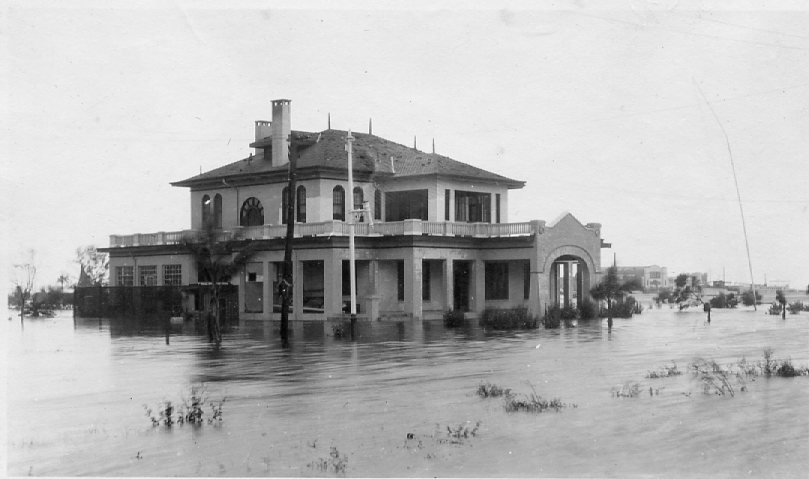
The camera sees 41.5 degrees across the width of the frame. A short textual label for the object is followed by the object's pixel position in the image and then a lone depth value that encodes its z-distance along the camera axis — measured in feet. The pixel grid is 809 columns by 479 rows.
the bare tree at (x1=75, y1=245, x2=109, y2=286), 279.69
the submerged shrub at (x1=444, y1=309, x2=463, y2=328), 155.63
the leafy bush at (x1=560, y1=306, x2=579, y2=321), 175.94
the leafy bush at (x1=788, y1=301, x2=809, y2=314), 235.81
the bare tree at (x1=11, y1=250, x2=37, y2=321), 219.78
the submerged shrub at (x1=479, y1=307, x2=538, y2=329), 153.38
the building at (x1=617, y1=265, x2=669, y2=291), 576.40
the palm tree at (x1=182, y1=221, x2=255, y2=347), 116.98
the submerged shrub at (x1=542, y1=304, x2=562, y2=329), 156.25
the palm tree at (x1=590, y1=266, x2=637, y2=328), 171.42
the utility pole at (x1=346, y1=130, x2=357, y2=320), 131.12
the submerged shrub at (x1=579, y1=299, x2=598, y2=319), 181.76
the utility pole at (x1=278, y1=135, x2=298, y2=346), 118.73
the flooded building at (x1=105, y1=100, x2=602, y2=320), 170.81
